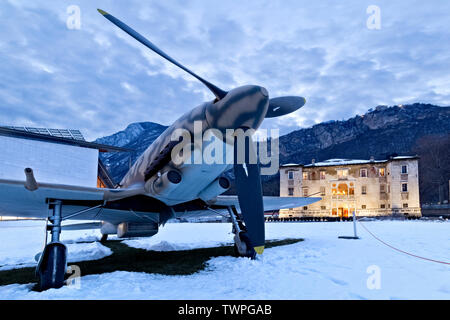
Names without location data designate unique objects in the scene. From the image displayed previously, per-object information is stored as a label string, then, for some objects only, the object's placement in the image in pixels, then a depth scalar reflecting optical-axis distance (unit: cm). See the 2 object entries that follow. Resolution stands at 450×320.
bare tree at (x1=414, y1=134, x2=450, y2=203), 5984
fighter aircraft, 540
